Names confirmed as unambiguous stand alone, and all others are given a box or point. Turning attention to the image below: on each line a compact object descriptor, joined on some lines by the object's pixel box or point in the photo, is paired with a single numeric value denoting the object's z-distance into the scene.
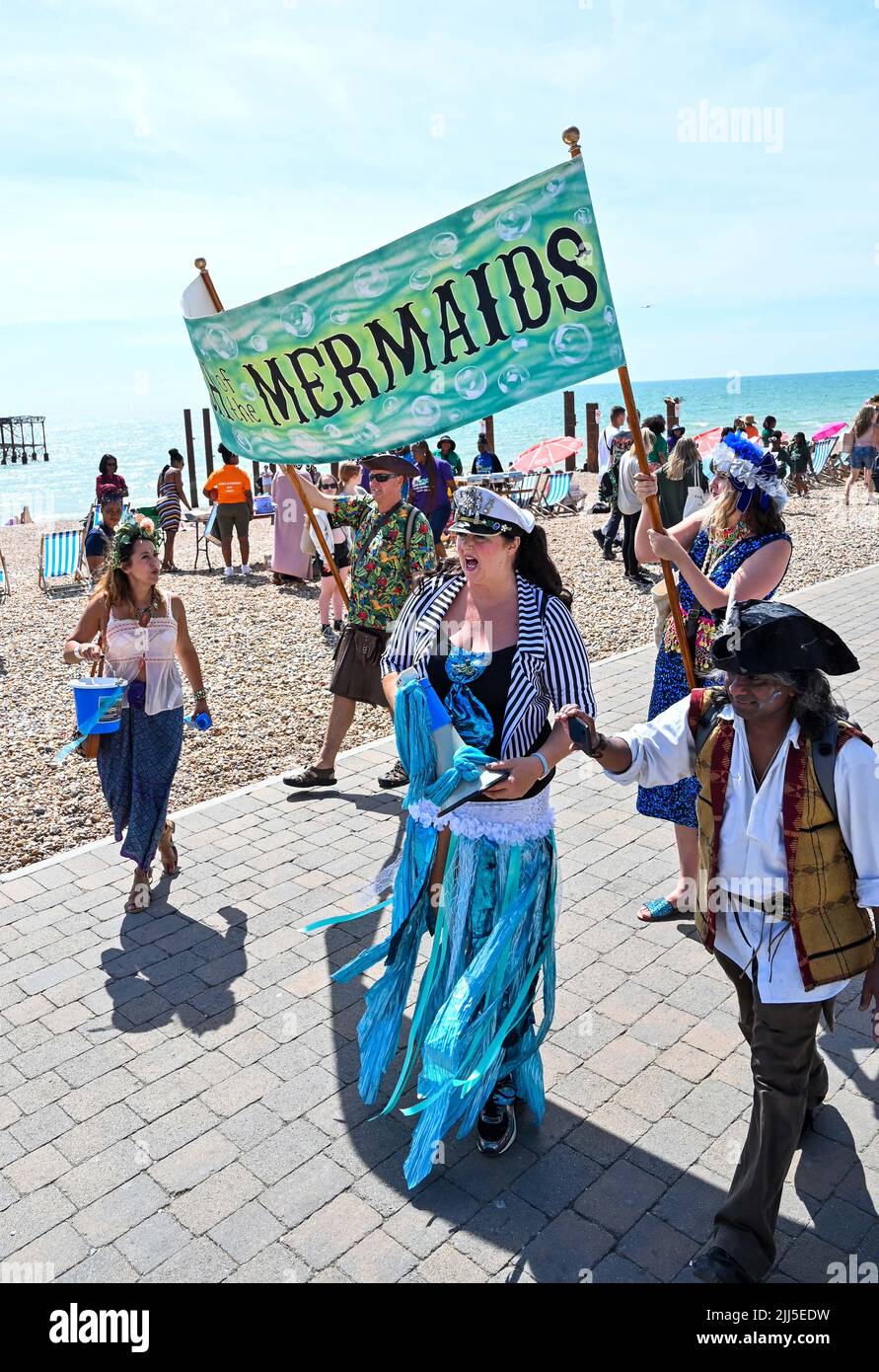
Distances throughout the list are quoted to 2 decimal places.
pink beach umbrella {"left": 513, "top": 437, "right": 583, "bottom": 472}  22.73
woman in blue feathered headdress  4.11
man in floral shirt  6.05
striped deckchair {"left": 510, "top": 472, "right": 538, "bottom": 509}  21.27
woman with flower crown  4.96
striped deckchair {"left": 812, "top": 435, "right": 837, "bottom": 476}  26.28
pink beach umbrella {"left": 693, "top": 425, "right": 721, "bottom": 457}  18.30
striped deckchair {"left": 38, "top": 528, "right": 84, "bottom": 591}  14.44
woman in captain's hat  3.26
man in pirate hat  2.61
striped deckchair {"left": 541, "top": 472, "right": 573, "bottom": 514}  21.39
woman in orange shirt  14.45
